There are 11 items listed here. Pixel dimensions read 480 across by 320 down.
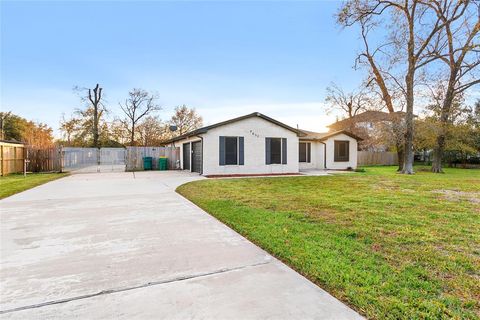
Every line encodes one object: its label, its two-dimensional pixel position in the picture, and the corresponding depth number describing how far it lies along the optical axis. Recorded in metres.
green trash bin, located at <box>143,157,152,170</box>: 18.66
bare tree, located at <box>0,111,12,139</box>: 30.86
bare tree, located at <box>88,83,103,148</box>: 26.78
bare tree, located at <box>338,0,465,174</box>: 16.34
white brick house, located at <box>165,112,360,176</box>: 14.12
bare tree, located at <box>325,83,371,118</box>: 28.78
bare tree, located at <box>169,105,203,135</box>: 32.97
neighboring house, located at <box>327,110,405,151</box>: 18.36
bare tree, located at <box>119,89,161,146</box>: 30.09
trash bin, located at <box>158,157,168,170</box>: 18.92
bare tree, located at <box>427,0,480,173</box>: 15.90
